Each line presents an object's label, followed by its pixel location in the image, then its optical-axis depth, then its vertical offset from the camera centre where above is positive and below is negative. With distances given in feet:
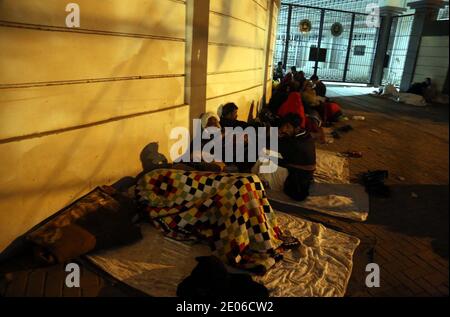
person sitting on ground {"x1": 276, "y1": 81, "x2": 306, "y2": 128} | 23.08 -2.92
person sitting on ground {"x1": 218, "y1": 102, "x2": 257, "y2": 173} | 15.56 -3.70
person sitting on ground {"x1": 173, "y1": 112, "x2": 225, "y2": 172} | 14.05 -4.41
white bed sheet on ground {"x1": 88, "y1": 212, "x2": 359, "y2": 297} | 8.38 -5.49
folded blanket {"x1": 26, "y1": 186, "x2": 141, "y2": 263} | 8.66 -4.82
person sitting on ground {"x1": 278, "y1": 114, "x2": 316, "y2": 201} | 13.44 -3.67
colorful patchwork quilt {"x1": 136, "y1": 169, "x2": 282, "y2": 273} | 9.12 -4.46
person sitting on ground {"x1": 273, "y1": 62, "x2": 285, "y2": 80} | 52.22 -1.67
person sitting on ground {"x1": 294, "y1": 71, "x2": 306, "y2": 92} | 33.82 -1.72
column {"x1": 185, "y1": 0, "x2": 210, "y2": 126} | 15.39 +0.14
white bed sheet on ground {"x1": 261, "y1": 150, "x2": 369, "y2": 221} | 13.12 -5.48
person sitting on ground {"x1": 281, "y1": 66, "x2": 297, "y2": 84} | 37.52 -1.67
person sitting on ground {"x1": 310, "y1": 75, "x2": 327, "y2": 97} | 38.06 -2.62
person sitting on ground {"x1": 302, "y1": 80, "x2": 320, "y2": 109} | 28.78 -2.97
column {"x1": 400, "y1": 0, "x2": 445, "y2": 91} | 53.47 +6.53
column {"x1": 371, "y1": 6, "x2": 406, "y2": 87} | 63.57 +5.56
